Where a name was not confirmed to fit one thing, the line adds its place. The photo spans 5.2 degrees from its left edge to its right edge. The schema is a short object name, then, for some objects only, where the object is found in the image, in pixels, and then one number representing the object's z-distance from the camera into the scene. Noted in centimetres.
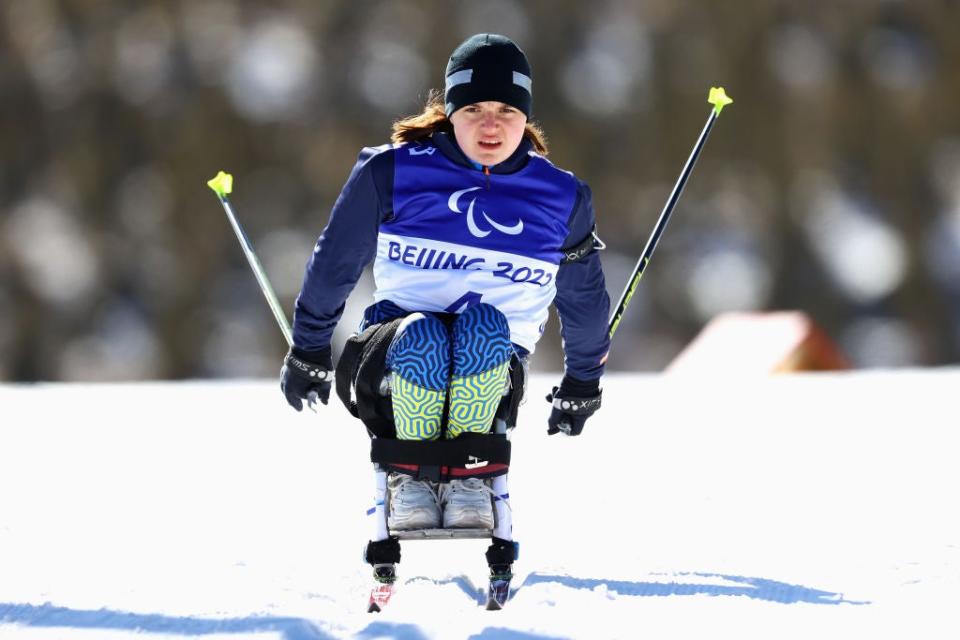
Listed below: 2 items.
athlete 2123
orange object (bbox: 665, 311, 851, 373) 3196
